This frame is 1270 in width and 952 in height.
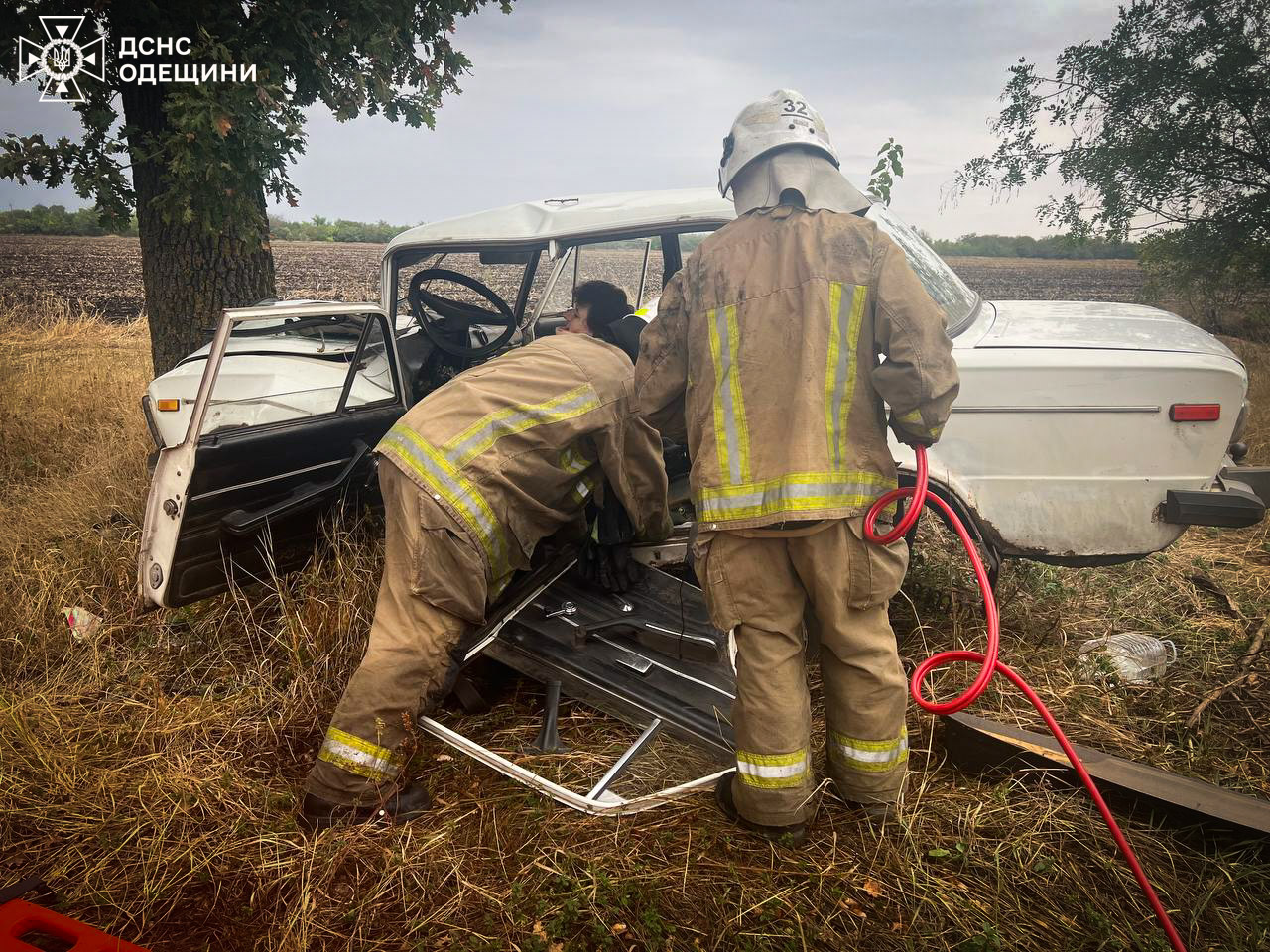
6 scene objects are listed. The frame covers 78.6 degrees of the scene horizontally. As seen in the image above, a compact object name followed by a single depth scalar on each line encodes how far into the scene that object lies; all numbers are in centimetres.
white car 280
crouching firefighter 241
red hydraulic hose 182
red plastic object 189
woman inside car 325
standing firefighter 216
